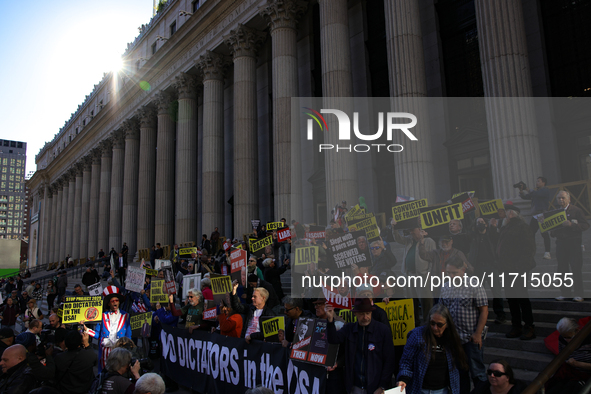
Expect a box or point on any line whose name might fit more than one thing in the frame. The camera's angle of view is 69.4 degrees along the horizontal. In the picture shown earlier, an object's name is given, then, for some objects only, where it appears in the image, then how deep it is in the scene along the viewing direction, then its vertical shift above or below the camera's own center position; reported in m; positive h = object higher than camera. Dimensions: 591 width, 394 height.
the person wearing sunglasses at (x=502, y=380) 3.93 -1.12
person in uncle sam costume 7.96 -1.00
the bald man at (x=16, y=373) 4.77 -1.11
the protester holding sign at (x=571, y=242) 7.64 +0.23
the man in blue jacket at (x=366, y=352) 4.85 -1.03
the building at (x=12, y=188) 164.25 +33.91
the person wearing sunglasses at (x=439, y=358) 4.46 -1.02
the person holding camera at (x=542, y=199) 9.52 +1.29
